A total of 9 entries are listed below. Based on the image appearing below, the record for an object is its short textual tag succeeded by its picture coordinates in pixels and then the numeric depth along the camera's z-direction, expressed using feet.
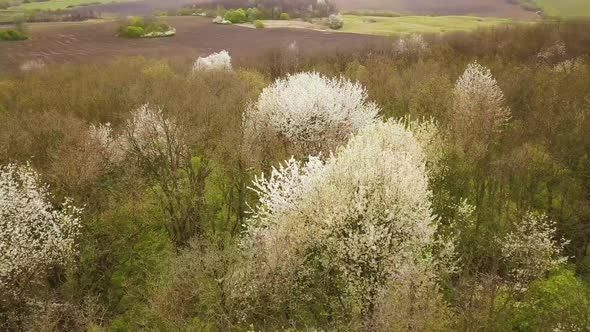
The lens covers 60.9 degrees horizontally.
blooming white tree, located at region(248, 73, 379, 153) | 155.63
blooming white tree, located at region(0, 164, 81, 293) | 108.27
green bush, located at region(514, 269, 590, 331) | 89.16
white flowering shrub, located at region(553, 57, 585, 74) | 224.10
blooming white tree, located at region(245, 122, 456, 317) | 99.40
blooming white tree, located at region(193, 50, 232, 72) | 240.73
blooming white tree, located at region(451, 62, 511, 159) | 154.10
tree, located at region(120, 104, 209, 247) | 136.67
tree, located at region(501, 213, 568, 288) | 120.47
